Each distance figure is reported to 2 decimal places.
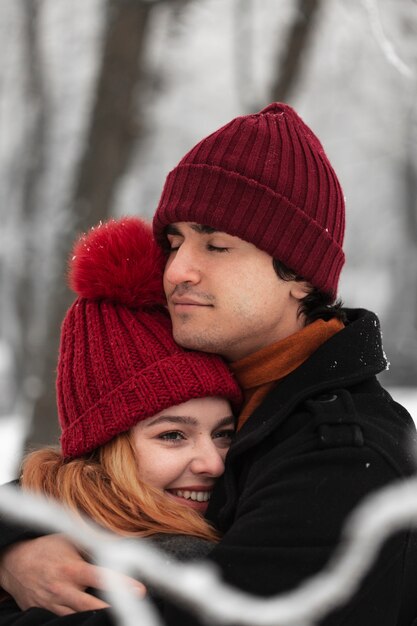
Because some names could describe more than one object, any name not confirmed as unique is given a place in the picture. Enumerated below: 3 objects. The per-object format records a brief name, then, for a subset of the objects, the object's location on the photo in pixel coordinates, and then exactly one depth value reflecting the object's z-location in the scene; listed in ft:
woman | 7.08
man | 6.20
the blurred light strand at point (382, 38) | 8.87
